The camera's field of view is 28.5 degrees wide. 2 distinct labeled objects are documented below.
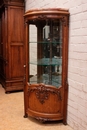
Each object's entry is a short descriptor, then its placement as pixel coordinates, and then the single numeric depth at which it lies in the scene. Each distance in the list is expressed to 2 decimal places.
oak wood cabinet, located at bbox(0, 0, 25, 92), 3.81
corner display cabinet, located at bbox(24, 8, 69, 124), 2.41
